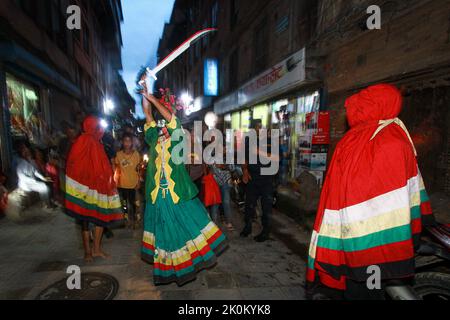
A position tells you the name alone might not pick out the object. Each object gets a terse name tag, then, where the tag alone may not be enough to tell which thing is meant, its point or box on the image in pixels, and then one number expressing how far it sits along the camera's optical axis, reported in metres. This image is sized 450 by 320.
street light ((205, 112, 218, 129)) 5.90
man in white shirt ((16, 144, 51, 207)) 6.10
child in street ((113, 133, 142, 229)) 5.23
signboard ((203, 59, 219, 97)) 17.91
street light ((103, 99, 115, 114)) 27.17
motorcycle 2.23
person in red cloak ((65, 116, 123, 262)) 3.69
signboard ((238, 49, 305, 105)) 7.55
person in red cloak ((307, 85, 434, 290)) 1.70
